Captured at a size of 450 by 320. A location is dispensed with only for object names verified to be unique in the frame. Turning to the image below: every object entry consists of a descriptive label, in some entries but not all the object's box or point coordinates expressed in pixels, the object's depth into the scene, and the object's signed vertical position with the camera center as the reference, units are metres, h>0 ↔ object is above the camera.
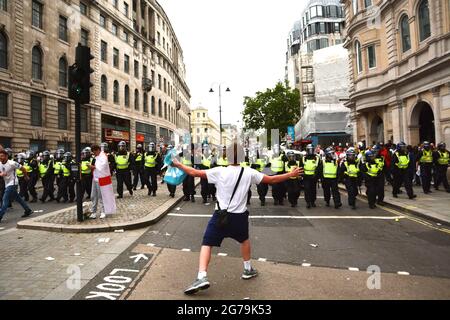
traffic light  8.10 +2.23
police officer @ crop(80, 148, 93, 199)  11.36 +0.23
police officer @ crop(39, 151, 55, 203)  13.14 +0.01
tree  58.25 +9.94
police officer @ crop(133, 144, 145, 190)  14.42 +0.41
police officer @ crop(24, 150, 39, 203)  13.23 +0.17
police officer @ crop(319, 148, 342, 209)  10.64 -0.31
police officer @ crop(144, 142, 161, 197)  13.08 +0.25
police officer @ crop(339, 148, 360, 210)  10.63 -0.20
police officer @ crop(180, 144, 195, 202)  12.46 -0.50
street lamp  31.23 +6.16
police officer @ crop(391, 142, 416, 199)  11.92 -0.01
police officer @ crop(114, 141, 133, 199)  12.38 +0.26
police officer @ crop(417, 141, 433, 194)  13.02 -0.02
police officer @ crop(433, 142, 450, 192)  13.02 +0.10
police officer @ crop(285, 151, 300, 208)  11.01 -0.47
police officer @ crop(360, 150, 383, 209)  10.61 -0.25
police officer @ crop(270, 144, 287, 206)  11.55 -0.54
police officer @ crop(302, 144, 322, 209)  10.83 -0.15
